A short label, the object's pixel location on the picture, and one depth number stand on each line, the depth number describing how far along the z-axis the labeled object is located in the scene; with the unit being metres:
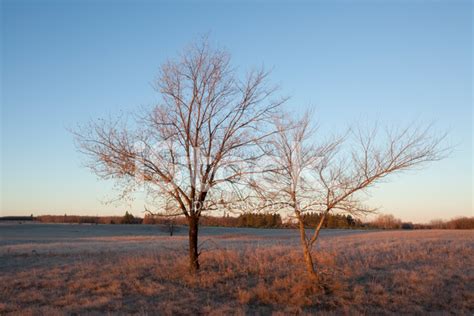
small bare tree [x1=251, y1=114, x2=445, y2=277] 13.02
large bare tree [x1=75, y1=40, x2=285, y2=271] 15.21
